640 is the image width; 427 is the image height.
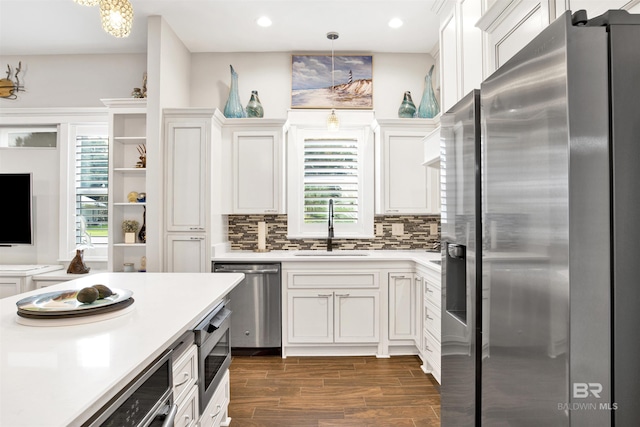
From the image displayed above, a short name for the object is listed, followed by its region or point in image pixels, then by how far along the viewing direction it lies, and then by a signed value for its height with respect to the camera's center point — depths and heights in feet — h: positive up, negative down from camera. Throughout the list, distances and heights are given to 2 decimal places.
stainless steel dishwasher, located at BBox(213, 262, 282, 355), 11.16 -2.83
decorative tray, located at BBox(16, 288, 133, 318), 4.15 -1.06
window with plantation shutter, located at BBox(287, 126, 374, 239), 13.23 +1.15
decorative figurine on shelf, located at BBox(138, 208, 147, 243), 11.75 -0.52
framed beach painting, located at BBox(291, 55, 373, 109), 13.35 +4.87
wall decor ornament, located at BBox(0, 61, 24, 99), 13.33 +4.73
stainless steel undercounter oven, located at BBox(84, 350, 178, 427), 2.82 -1.62
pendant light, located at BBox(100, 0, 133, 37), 5.45 +3.00
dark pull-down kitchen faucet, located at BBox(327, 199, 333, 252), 12.88 -0.42
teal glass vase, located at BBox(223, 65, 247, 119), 12.87 +3.91
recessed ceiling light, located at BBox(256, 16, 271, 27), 11.14 +5.94
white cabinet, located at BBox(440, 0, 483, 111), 7.04 +3.51
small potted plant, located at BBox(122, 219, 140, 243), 11.71 -0.42
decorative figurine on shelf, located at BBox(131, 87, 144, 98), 12.16 +4.04
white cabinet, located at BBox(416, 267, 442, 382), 9.05 -2.70
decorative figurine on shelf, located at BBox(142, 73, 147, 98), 12.14 +4.29
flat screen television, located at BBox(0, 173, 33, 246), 12.94 +0.23
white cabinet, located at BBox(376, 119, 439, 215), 12.37 +1.54
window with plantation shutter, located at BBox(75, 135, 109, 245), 13.29 +0.71
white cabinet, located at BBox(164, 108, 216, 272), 11.22 +0.82
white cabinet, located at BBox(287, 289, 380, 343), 11.14 -3.01
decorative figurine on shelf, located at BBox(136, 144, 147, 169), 11.86 +1.90
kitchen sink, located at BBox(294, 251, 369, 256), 12.42 -1.26
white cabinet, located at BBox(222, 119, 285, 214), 12.51 +1.62
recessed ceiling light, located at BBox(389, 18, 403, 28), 11.27 +5.95
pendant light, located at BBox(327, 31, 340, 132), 11.43 +2.98
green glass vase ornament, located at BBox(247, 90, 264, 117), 12.82 +3.76
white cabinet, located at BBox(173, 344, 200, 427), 4.34 -2.13
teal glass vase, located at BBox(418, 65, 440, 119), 12.59 +3.84
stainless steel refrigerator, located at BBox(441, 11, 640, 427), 2.35 -0.06
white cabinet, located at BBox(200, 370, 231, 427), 5.56 -3.19
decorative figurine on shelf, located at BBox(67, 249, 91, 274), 12.37 -1.65
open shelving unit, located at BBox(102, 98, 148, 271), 11.62 +1.39
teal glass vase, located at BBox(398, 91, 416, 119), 12.84 +3.74
